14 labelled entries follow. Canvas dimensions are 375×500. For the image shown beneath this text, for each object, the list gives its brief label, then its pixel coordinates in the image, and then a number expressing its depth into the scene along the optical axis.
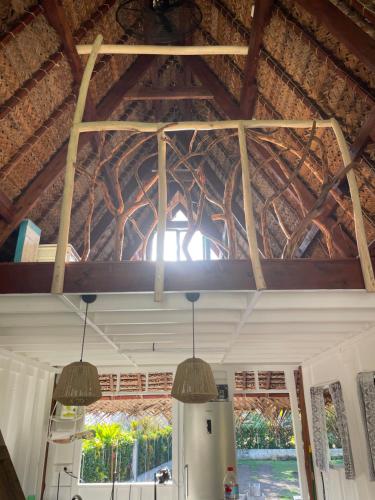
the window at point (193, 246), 8.77
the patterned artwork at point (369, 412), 3.77
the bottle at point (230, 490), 5.06
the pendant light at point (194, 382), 2.71
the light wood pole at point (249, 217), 2.56
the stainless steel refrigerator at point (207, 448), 5.73
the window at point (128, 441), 7.46
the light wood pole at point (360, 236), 2.63
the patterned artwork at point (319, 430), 5.38
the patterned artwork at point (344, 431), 4.27
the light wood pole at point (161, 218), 2.56
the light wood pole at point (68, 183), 2.56
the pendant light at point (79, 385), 2.69
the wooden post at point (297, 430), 6.40
